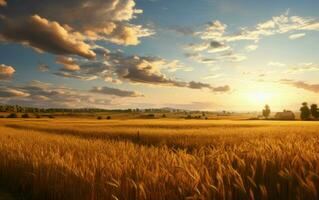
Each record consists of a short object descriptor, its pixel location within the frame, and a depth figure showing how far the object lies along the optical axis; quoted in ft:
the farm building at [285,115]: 219.15
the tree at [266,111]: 325.94
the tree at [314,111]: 244.20
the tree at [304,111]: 240.04
